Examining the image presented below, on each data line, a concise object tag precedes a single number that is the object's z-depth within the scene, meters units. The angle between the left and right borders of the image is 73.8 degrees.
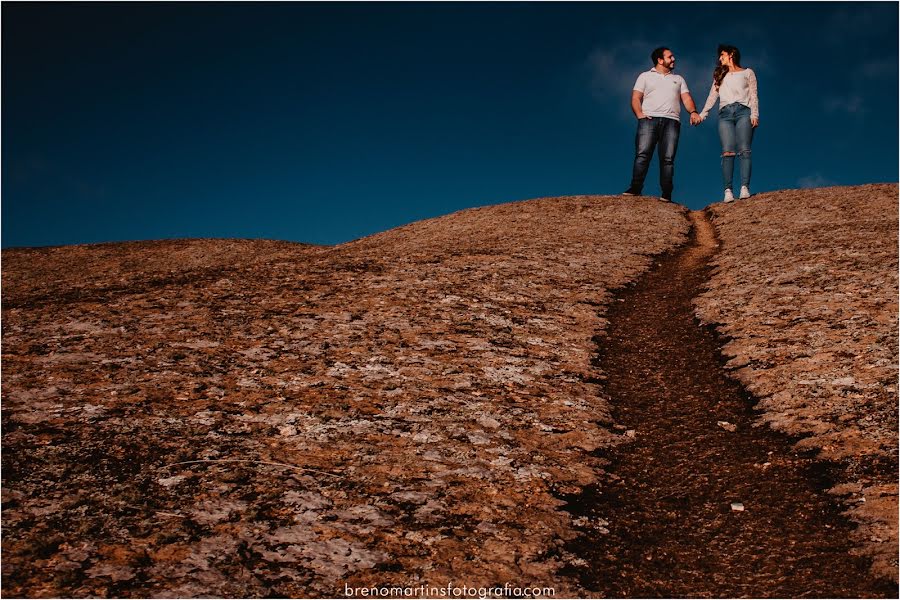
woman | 21.00
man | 22.42
